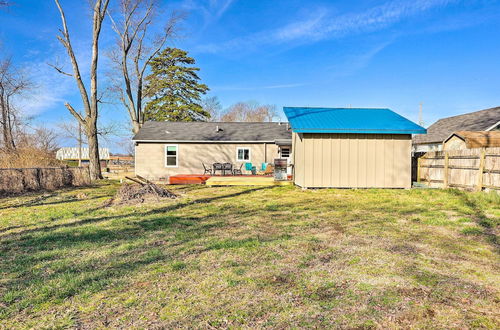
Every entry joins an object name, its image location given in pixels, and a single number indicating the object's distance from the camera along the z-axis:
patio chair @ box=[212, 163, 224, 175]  18.31
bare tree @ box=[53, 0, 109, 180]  18.89
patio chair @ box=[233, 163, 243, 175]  19.30
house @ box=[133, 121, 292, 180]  19.47
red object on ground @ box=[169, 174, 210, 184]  16.47
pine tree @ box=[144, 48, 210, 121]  33.09
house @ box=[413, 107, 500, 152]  21.27
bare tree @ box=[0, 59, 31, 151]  22.91
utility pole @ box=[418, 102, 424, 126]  42.55
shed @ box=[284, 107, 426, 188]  12.90
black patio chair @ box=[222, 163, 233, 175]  18.32
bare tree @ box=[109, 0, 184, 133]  24.12
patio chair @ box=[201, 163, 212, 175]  18.75
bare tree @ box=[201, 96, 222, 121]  45.28
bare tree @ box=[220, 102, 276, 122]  53.06
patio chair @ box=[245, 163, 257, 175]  19.23
